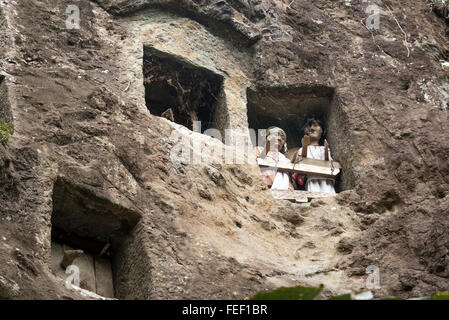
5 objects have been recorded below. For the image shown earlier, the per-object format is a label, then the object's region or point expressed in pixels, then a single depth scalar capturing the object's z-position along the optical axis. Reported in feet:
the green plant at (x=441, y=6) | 47.70
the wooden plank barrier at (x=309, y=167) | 36.50
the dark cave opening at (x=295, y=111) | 39.32
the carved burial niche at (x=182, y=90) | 38.09
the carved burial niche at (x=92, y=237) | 26.45
